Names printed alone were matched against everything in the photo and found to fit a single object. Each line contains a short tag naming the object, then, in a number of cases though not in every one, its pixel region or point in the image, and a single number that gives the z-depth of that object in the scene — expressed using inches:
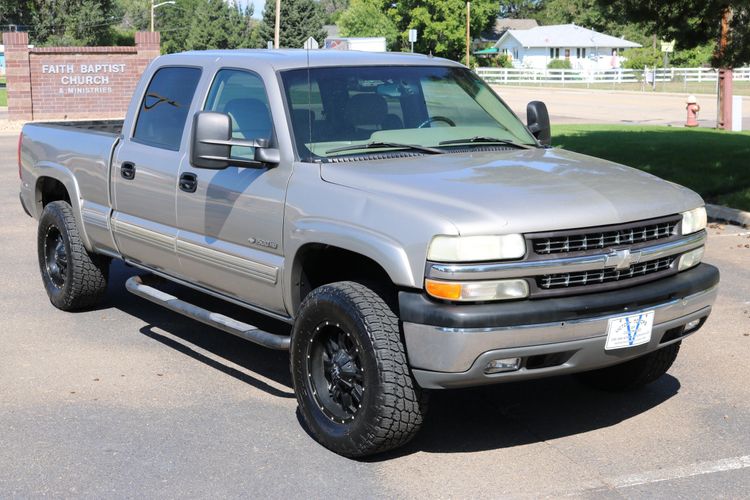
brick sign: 1192.8
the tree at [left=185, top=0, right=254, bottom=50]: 3272.6
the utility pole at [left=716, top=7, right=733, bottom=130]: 960.0
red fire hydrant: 1031.6
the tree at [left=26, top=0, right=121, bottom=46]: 3065.9
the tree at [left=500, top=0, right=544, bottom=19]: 5423.2
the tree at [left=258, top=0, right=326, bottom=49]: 3129.9
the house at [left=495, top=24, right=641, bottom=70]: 3860.7
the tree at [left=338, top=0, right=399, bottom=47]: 3420.3
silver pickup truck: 181.5
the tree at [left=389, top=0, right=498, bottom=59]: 3235.7
